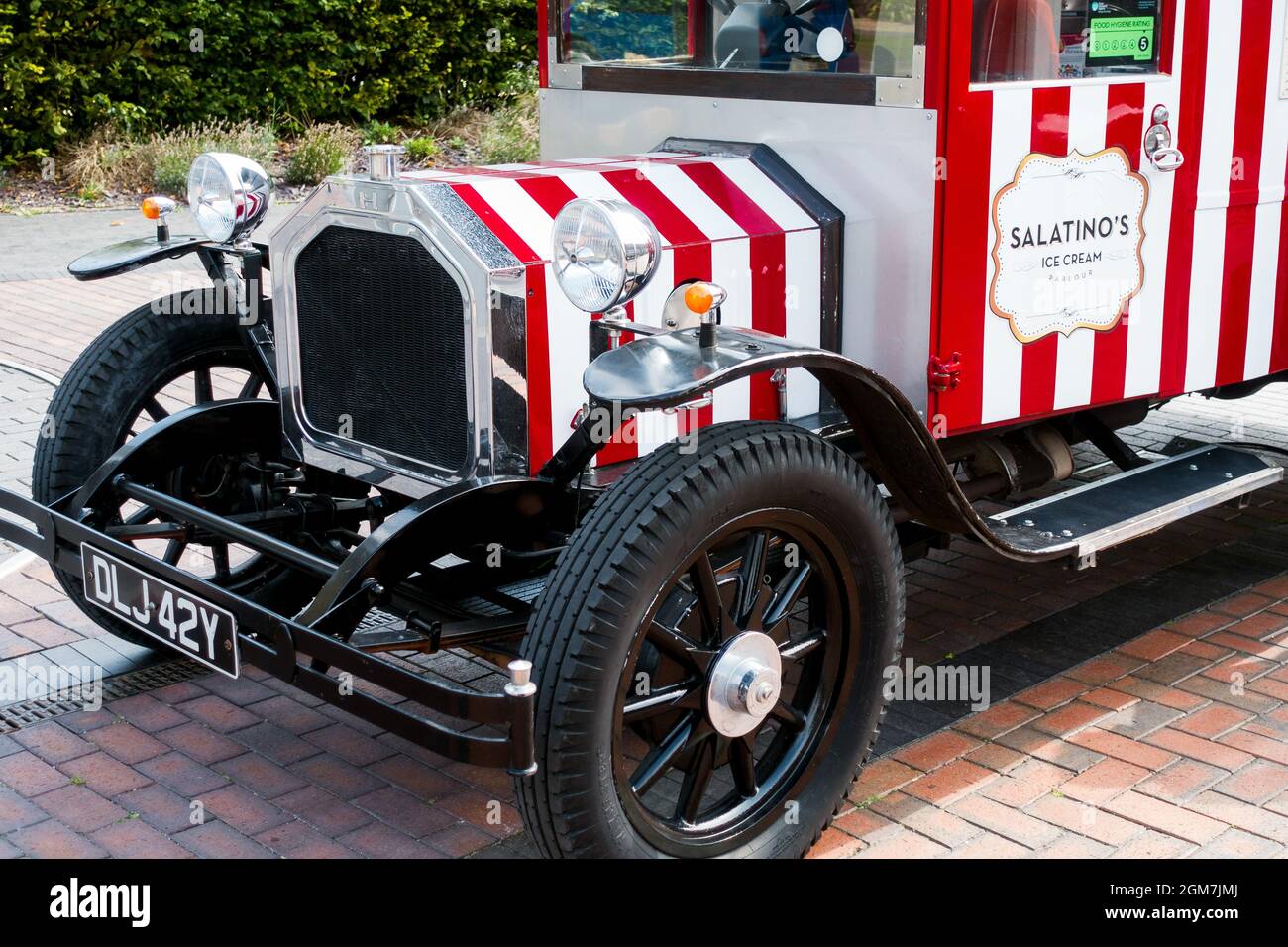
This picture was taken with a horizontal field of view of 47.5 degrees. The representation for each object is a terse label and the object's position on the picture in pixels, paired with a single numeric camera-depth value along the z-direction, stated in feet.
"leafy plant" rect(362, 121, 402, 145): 41.93
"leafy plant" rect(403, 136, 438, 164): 41.50
